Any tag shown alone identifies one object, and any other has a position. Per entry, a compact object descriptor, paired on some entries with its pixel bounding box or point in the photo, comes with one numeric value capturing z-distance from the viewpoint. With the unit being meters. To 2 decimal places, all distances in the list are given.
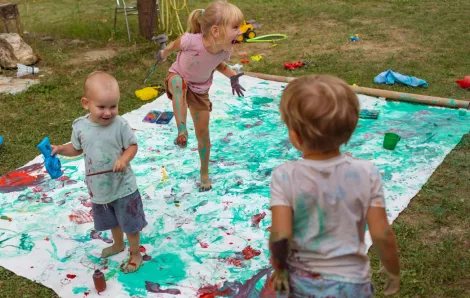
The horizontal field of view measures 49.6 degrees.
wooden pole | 5.74
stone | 7.47
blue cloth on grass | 6.50
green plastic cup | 4.82
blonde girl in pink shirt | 3.86
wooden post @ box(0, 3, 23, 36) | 8.65
